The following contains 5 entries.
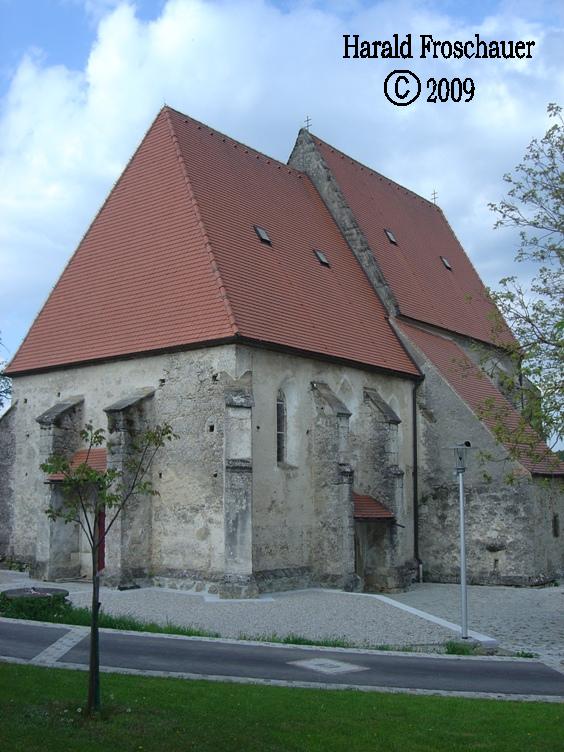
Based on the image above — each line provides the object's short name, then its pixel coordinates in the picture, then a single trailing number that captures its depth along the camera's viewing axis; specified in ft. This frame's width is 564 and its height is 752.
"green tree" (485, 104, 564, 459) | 43.73
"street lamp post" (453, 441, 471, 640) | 51.12
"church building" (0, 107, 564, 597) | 66.59
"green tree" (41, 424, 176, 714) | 28.09
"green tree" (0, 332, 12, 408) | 131.85
